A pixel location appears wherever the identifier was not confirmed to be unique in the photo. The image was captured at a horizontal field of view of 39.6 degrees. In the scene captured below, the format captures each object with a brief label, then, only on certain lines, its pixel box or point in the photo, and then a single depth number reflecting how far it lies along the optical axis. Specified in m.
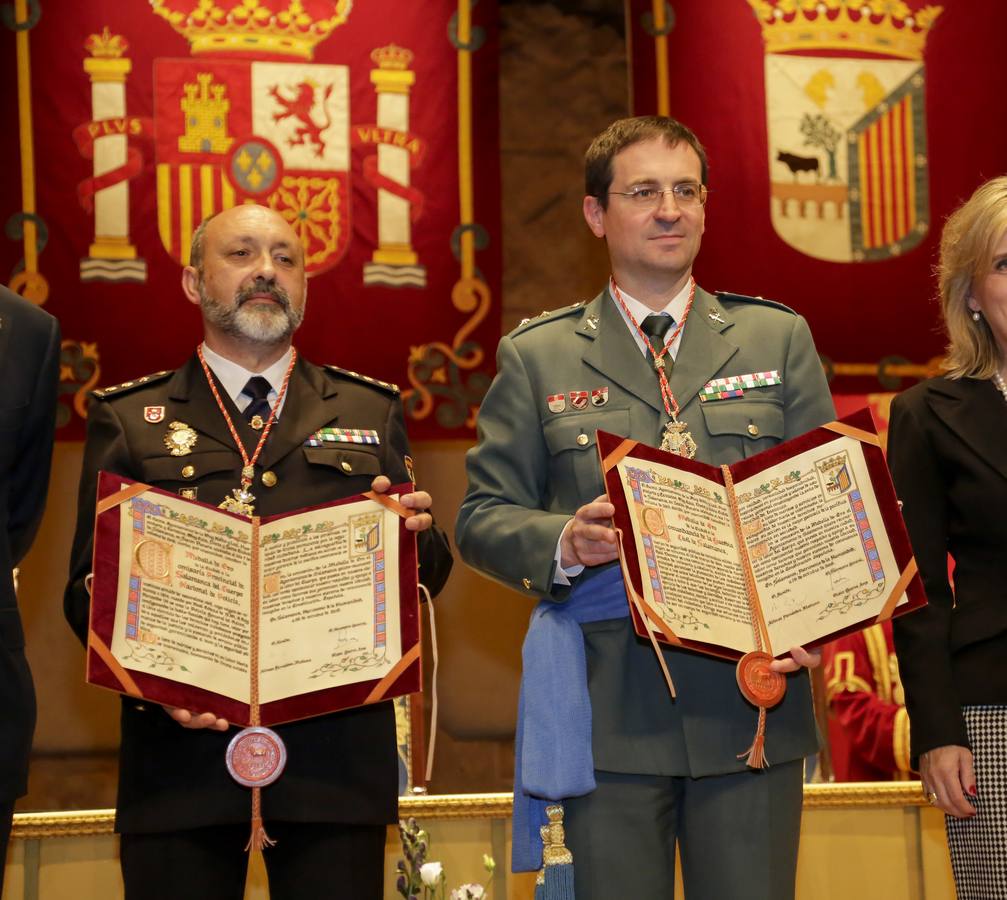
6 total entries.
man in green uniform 2.28
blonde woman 2.36
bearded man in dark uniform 2.49
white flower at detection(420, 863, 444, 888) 3.19
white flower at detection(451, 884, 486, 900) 3.10
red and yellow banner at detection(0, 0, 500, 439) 4.69
